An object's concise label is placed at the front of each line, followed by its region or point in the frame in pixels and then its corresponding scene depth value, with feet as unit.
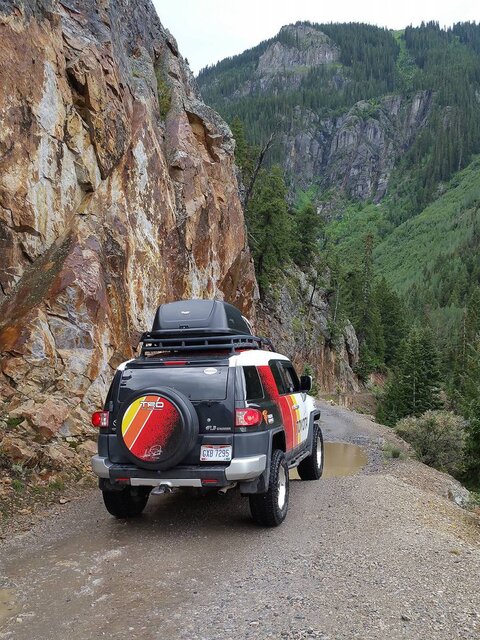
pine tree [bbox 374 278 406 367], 253.44
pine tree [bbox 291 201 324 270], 176.04
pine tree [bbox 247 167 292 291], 133.41
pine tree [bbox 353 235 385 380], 223.51
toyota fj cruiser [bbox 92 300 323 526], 20.03
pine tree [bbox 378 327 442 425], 140.56
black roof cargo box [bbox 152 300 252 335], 28.96
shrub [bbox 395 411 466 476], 64.72
